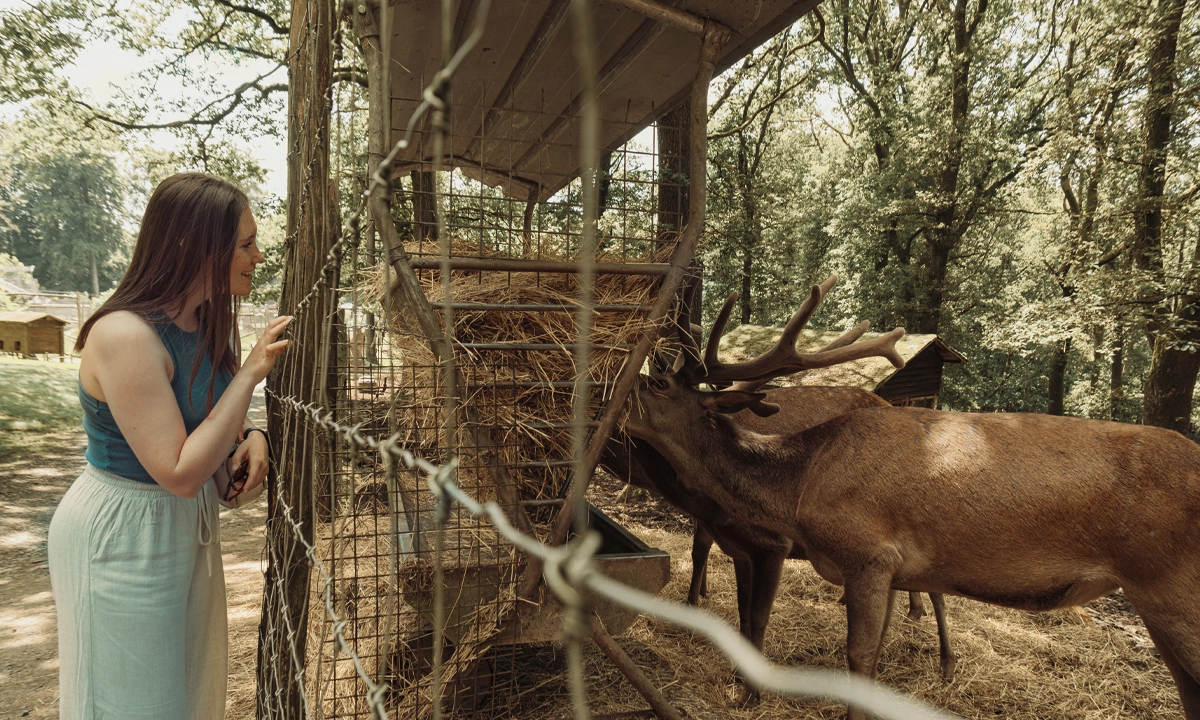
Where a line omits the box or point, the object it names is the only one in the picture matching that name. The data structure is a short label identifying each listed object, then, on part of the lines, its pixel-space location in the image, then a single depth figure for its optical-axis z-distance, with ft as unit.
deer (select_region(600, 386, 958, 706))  14.19
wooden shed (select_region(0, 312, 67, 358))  69.46
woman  6.41
